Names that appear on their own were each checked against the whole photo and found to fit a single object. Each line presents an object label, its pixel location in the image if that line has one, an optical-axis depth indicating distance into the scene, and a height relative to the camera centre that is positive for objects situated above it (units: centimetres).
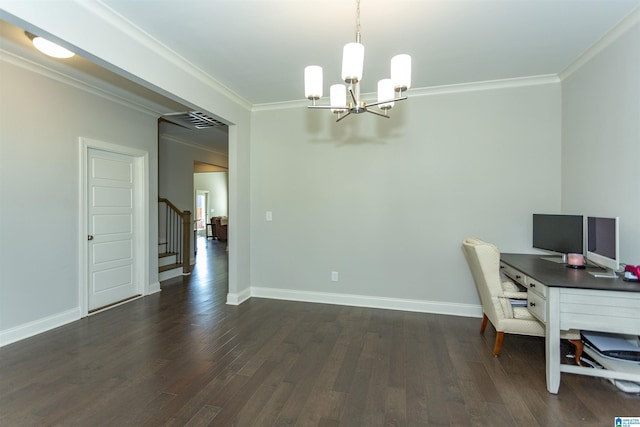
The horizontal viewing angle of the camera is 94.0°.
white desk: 202 -68
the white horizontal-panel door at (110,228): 376 -23
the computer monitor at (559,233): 274 -22
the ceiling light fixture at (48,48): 255 +144
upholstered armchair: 256 -79
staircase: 584 -48
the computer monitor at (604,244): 222 -26
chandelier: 180 +87
